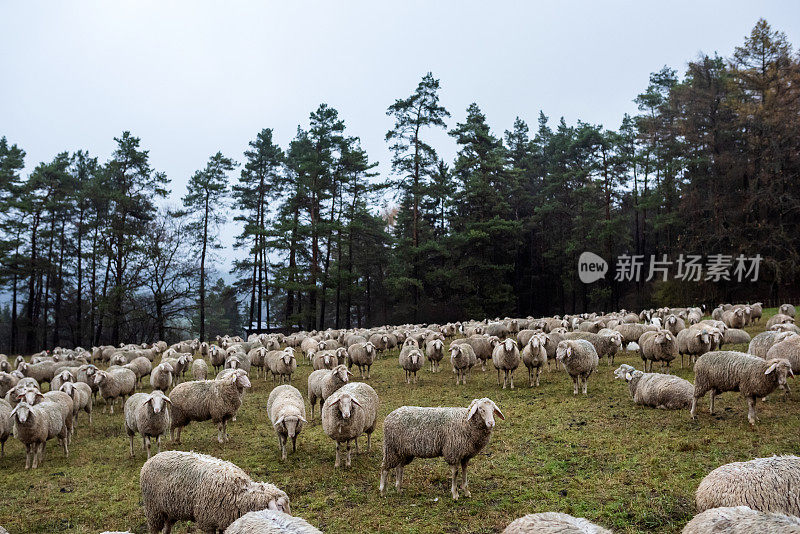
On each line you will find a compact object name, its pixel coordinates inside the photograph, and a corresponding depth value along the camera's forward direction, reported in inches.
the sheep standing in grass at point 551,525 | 149.3
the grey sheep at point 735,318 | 863.7
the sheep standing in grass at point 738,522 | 145.6
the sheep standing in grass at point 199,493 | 218.1
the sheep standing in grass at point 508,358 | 574.9
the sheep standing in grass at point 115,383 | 595.5
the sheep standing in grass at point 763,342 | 499.5
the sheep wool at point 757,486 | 191.6
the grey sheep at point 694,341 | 551.5
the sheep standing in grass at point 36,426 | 388.8
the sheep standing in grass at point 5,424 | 409.7
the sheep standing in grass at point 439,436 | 284.8
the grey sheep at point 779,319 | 740.6
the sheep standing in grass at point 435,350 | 725.9
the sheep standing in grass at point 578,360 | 519.8
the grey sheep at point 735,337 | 685.3
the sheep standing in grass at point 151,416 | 382.0
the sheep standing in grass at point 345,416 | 337.1
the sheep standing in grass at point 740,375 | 364.2
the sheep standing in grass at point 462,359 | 622.5
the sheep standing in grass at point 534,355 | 579.8
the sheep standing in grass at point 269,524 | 167.5
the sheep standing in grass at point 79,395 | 506.9
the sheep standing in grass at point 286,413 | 362.9
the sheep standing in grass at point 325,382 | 449.1
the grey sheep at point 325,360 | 643.6
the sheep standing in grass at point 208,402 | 424.8
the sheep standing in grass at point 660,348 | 560.1
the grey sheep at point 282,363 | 687.1
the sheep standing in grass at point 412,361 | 643.5
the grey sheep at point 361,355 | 706.8
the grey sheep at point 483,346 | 723.4
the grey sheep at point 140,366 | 727.1
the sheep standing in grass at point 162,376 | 581.6
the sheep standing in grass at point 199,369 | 674.2
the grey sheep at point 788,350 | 435.2
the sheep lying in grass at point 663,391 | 425.4
